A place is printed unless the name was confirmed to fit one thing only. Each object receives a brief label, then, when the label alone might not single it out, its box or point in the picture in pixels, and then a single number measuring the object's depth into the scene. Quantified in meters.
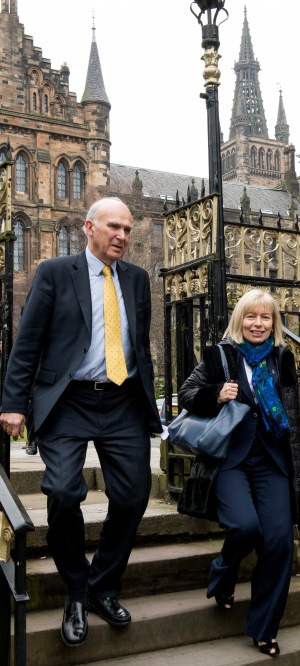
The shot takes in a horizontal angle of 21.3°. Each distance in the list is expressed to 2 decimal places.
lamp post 4.94
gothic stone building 40.22
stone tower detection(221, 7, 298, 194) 110.73
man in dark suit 3.53
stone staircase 3.67
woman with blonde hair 3.70
